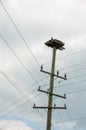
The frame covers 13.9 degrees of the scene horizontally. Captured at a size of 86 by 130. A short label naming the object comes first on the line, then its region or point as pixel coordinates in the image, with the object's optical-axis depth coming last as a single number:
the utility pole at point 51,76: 28.91
